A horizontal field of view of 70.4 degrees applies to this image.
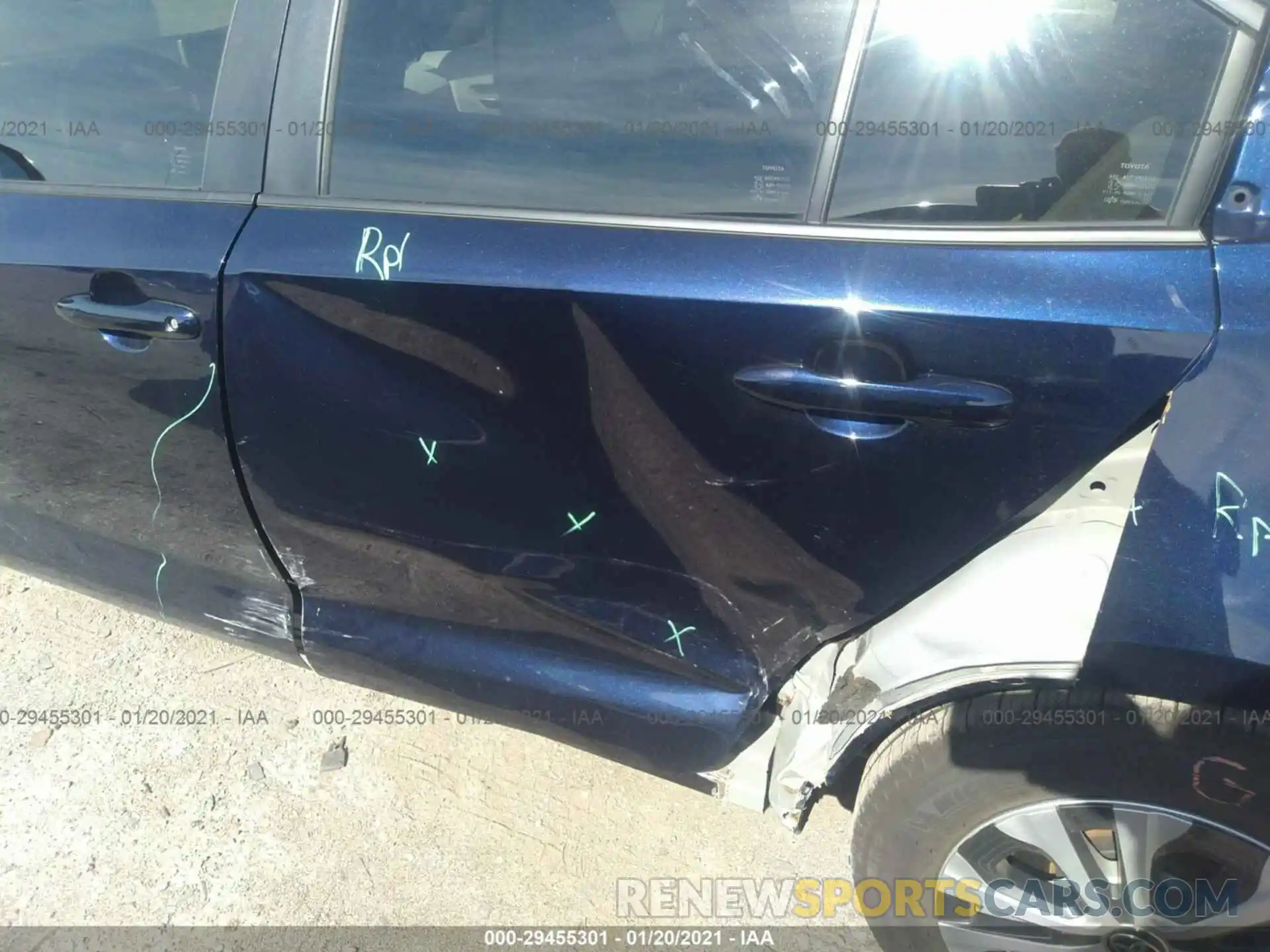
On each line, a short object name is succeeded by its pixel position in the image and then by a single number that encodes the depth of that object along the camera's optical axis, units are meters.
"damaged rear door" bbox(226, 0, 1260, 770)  1.25
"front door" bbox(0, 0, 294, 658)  1.67
